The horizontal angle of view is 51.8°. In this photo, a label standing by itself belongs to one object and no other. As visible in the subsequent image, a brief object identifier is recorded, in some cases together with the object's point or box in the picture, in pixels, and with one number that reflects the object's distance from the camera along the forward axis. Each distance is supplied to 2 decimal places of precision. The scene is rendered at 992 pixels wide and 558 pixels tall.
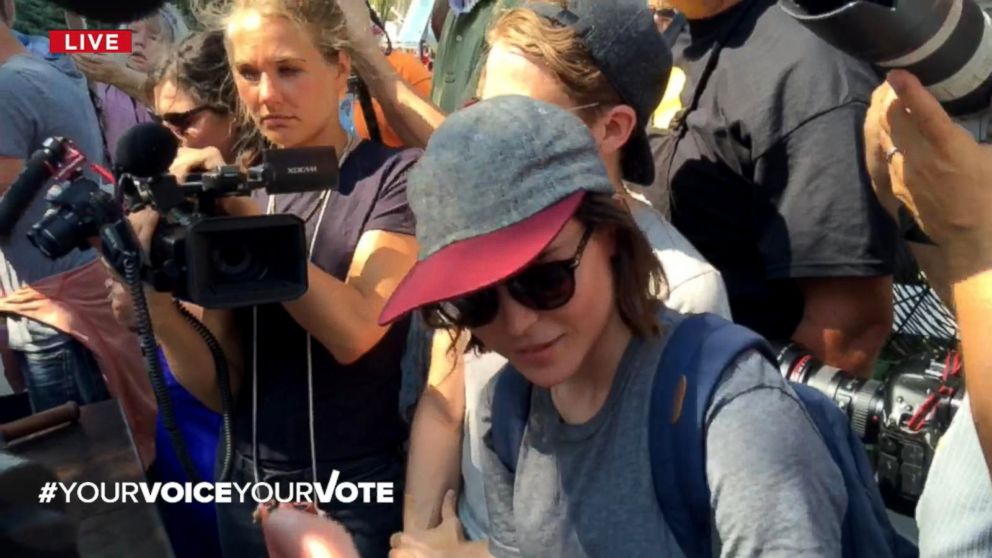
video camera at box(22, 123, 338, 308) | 1.61
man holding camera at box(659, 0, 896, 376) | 1.81
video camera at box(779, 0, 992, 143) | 1.03
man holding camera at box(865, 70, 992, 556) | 1.02
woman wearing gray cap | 1.03
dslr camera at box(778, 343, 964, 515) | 1.56
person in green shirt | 2.88
